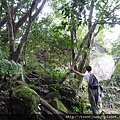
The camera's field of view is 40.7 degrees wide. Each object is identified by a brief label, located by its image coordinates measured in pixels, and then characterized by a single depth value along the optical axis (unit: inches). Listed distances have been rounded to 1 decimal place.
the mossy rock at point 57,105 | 165.7
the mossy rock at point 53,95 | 184.9
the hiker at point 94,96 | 175.0
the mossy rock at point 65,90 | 203.7
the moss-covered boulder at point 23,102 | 128.8
